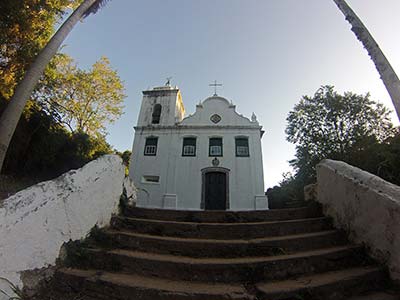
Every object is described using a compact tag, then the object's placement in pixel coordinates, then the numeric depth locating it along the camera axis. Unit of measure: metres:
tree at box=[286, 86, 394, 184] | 13.82
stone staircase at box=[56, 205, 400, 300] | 1.92
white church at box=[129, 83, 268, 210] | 11.91
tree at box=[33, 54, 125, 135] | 15.69
